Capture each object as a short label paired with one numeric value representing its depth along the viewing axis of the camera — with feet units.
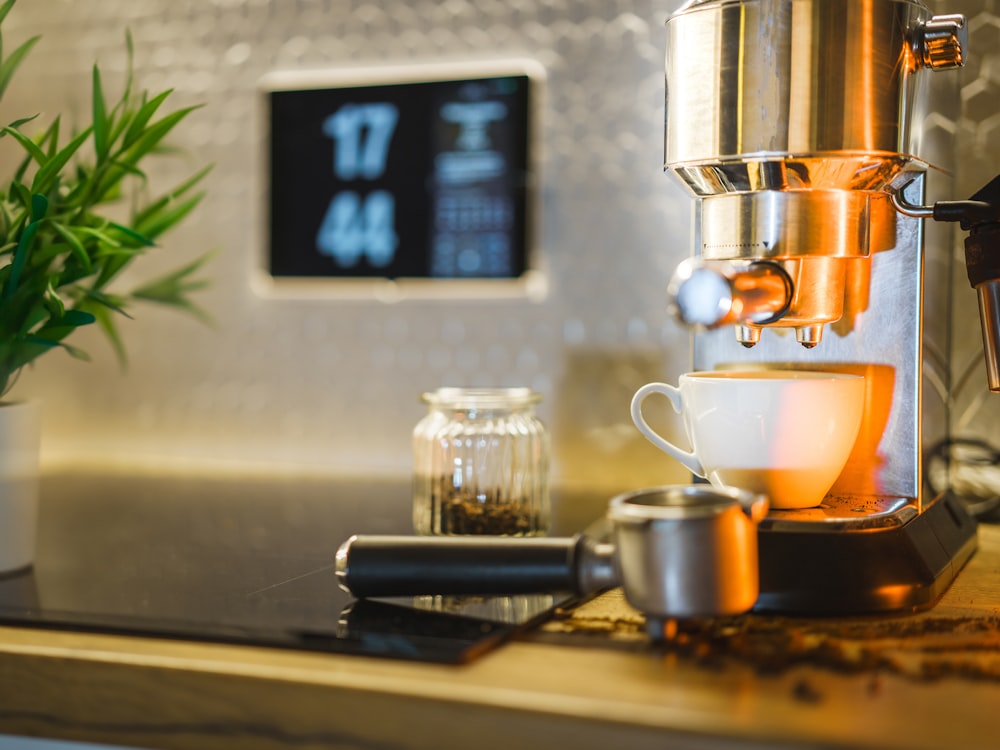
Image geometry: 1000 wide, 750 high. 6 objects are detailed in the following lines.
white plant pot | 2.63
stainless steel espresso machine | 2.14
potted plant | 2.61
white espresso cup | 2.31
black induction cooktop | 2.05
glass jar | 2.94
